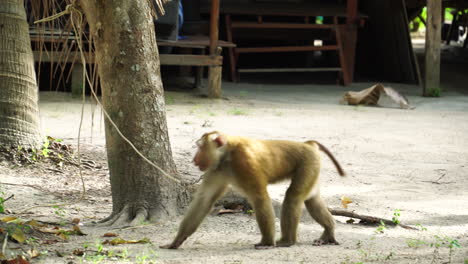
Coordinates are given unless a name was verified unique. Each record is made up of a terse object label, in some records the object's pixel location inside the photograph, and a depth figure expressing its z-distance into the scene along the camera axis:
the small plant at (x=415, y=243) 10.52
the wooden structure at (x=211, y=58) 27.02
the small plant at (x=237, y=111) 23.89
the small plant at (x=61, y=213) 11.46
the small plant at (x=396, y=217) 11.90
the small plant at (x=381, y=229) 11.50
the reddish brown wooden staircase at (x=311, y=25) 33.50
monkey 9.91
